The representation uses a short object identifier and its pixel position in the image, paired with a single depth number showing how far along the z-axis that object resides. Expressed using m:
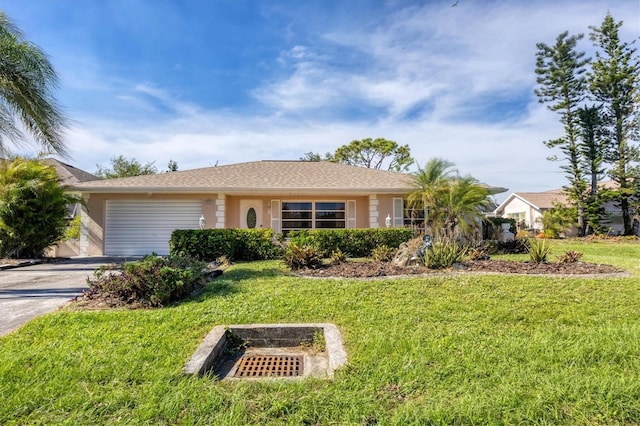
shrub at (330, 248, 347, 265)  9.09
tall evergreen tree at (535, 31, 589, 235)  24.31
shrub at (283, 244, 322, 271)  8.28
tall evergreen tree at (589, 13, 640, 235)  23.41
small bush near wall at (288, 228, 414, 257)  11.05
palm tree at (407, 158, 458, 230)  11.78
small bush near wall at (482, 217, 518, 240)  14.19
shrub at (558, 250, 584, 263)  8.24
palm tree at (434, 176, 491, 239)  10.90
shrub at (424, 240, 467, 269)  7.60
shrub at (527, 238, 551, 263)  8.31
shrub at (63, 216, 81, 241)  15.52
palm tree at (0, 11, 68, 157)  8.98
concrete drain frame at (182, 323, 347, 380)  3.08
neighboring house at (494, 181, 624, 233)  26.78
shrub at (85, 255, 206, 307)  5.26
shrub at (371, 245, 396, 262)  9.37
